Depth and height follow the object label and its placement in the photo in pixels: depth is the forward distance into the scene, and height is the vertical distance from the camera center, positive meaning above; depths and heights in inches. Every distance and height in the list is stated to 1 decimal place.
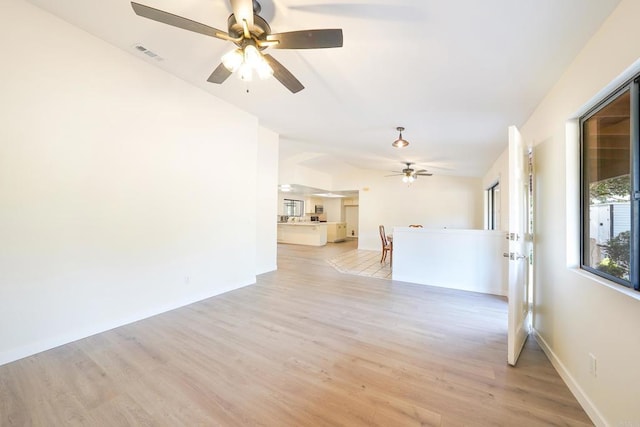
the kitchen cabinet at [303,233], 386.0 -25.5
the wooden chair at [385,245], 262.4 -28.4
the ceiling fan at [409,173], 260.9 +50.3
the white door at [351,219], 544.7 -1.5
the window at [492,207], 244.1 +15.1
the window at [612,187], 54.8 +9.3
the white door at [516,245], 83.4 -8.4
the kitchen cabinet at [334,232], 452.0 -25.8
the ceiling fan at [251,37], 65.1 +51.8
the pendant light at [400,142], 152.9 +48.6
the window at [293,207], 497.4 +21.2
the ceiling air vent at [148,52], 105.5 +72.2
